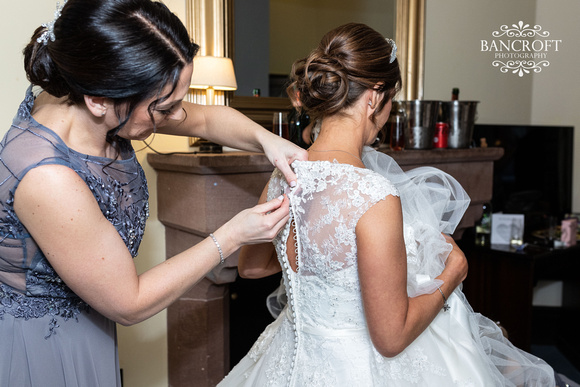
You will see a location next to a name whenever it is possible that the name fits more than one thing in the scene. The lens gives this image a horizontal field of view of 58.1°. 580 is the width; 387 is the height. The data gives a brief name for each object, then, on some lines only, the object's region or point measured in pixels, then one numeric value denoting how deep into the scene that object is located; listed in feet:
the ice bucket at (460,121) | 8.90
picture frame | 10.37
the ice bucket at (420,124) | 8.48
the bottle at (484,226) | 10.73
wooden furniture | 9.84
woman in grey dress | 3.03
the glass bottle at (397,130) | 8.21
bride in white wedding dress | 3.57
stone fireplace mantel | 6.39
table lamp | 6.53
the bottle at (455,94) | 9.25
